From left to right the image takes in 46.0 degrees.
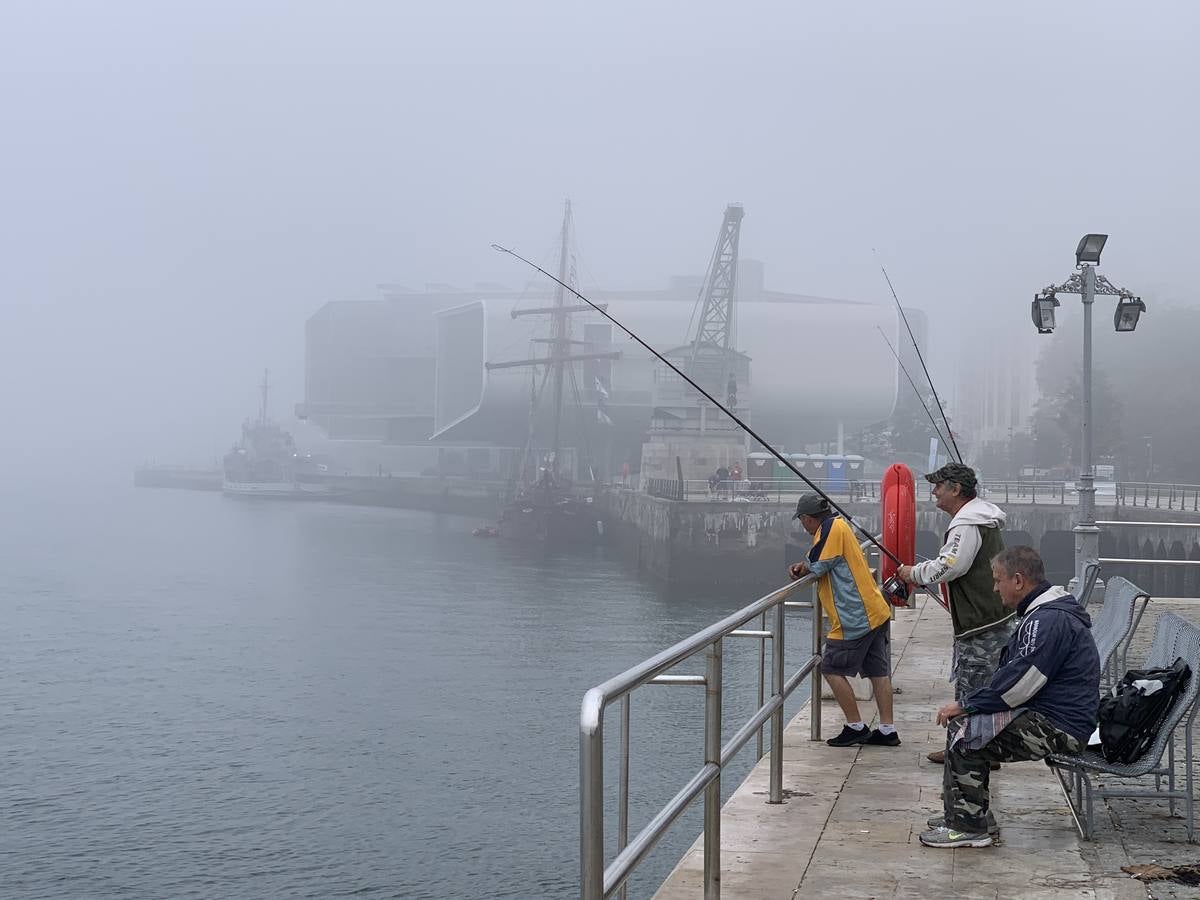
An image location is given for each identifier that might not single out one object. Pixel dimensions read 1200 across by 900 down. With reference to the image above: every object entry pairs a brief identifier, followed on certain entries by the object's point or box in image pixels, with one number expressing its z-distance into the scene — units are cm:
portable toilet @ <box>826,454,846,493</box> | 7438
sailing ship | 8169
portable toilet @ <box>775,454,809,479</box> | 7794
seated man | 521
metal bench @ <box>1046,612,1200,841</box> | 537
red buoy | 815
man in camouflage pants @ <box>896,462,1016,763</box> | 645
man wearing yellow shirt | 753
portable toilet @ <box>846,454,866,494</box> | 7644
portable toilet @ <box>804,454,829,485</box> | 7625
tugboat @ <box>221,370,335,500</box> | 14788
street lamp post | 1728
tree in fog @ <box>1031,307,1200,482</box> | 8338
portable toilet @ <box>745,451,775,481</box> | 8012
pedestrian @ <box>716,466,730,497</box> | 6066
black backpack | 545
